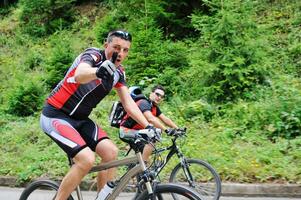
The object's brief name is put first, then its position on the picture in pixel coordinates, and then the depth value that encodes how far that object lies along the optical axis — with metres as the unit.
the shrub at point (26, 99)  14.16
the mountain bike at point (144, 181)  3.93
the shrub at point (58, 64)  15.26
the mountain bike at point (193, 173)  6.69
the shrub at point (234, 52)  11.51
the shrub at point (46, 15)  21.36
